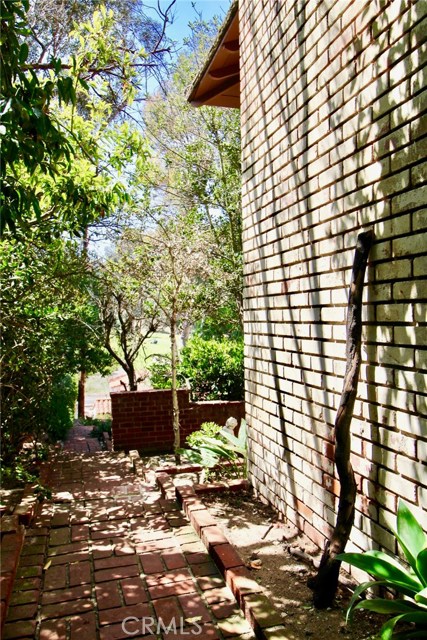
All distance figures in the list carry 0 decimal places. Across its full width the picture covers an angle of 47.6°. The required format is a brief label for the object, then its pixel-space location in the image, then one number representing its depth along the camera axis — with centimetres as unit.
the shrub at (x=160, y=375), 976
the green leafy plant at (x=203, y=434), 587
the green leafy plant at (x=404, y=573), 204
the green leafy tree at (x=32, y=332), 561
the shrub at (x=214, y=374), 965
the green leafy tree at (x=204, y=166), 1113
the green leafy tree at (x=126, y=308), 916
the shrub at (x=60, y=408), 709
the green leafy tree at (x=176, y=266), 790
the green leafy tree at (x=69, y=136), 276
